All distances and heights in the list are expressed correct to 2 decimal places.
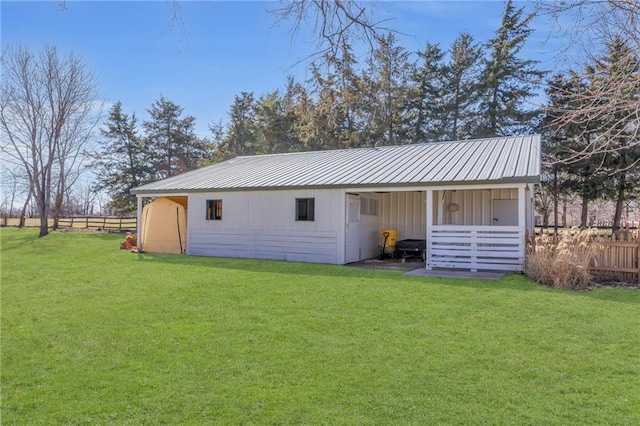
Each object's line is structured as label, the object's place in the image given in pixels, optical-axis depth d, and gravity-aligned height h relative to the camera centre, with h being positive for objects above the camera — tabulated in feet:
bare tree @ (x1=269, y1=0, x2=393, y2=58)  11.08 +5.16
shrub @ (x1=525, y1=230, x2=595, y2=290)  27.63 -2.62
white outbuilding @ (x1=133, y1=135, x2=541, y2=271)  34.83 +1.52
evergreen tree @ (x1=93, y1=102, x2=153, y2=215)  109.81 +13.99
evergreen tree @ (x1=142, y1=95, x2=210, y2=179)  114.46 +20.99
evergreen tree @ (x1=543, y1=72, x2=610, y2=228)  71.77 +7.95
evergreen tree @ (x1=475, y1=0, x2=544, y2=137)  83.82 +25.80
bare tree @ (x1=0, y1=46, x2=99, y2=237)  78.79 +21.10
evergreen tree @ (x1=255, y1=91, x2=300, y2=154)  101.91 +20.93
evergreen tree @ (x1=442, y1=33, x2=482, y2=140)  87.51 +25.02
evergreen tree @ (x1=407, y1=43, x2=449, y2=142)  89.30 +23.33
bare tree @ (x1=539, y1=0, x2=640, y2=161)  14.05 +6.35
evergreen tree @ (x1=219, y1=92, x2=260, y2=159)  117.08 +24.95
